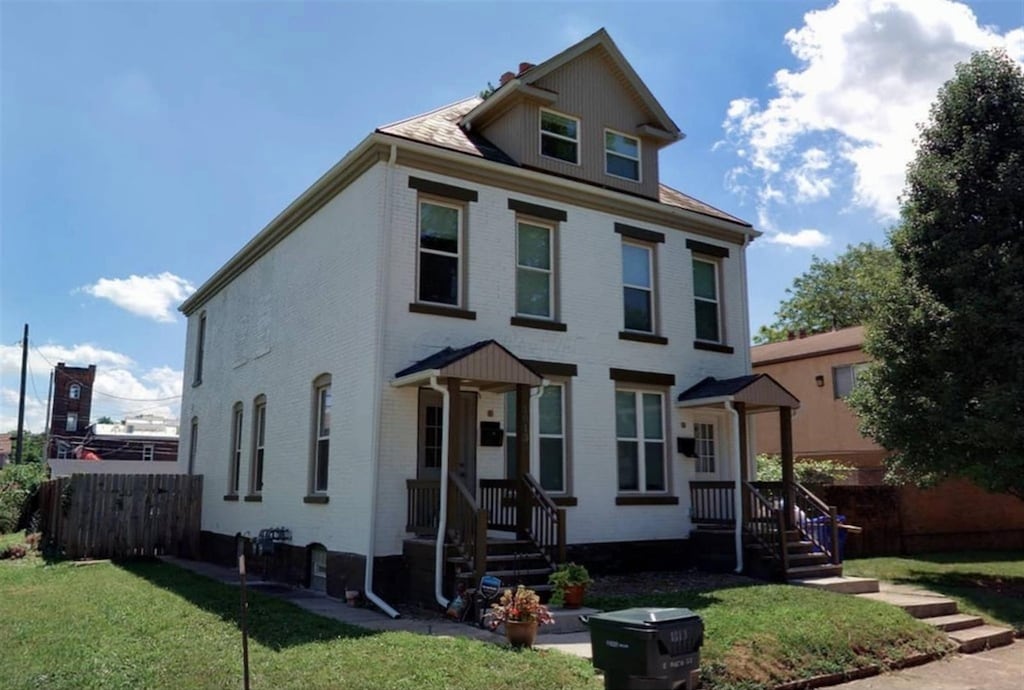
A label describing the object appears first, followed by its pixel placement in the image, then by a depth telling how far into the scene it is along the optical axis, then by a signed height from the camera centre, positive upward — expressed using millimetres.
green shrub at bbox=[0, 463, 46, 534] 24734 -534
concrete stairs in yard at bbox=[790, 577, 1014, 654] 10223 -1759
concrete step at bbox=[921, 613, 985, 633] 10555 -1845
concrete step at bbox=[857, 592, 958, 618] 11047 -1685
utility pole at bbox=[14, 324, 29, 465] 35375 +3251
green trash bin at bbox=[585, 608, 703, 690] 4629 -971
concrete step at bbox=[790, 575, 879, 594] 12227 -1551
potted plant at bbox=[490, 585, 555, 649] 8070 -1352
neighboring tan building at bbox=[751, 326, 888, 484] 25516 +2855
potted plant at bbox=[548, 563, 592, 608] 10219 -1300
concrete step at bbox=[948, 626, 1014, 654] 10000 -1955
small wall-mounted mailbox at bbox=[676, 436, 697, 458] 14695 +634
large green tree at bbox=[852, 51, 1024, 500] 13758 +3127
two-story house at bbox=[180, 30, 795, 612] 11609 +2325
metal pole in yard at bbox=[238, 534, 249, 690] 5546 -1066
